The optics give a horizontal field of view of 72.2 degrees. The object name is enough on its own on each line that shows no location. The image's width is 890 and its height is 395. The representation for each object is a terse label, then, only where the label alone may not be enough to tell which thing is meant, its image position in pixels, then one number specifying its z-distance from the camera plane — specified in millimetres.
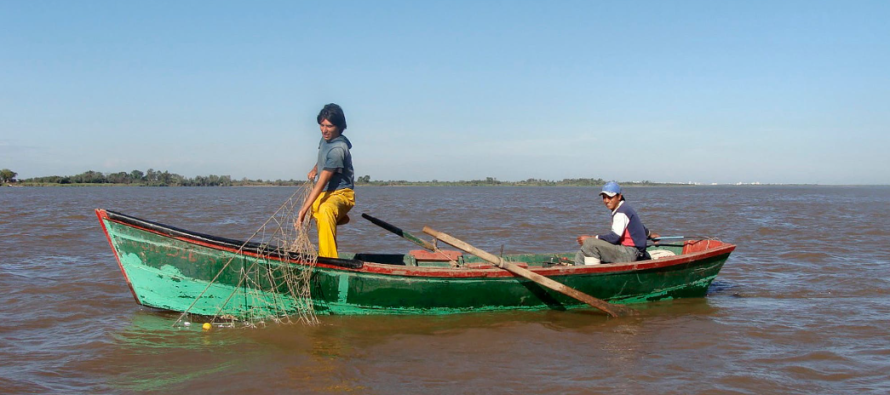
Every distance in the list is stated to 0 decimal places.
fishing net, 5965
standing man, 6070
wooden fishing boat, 5906
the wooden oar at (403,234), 7355
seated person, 7023
